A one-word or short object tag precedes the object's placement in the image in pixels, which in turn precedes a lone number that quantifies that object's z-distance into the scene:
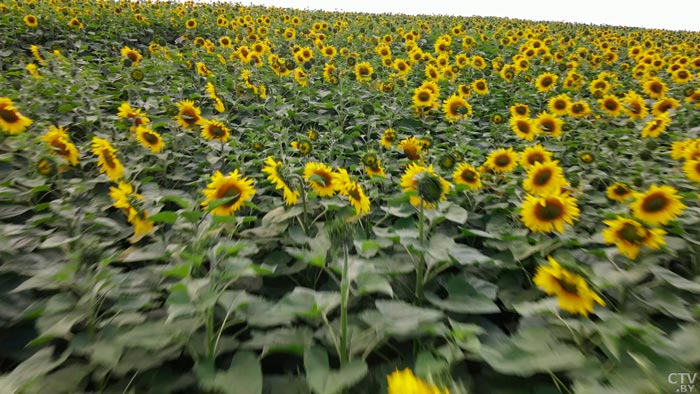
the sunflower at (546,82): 4.05
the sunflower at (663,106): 3.33
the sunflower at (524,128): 2.92
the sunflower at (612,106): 3.38
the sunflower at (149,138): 2.25
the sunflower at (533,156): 2.30
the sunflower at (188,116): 2.46
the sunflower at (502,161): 2.29
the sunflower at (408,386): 0.66
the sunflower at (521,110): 3.20
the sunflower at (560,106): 3.42
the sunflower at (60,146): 2.02
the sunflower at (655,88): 3.86
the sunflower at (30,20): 5.43
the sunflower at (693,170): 2.07
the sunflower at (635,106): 3.25
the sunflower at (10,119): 2.08
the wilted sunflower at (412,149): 2.29
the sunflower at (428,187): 1.35
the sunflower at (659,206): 1.66
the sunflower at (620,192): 2.01
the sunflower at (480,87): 3.96
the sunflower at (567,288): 1.10
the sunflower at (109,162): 1.85
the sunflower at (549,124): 2.92
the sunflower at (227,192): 1.52
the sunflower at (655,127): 2.81
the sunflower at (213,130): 2.47
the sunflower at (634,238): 1.43
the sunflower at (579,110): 3.31
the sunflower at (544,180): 1.98
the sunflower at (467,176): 2.01
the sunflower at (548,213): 1.60
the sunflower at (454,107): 3.36
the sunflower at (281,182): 1.64
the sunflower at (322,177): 1.81
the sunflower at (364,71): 4.23
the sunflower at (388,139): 2.71
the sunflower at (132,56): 3.92
